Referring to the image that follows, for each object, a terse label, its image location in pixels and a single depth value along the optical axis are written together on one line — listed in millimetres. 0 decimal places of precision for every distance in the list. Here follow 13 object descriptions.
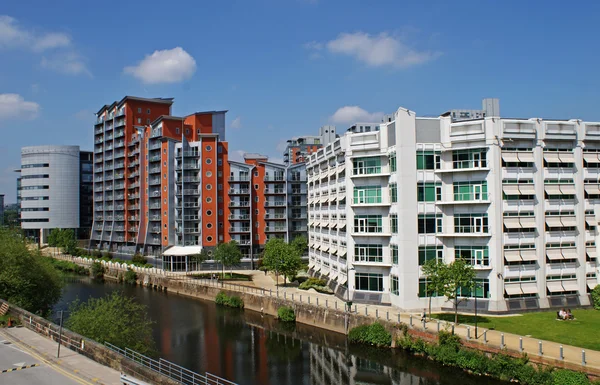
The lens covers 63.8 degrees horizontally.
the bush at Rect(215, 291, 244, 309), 56094
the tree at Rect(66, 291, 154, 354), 30609
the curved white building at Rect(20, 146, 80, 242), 124375
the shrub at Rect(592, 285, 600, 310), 43000
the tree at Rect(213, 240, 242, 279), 71188
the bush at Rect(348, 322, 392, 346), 38156
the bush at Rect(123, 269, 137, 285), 76688
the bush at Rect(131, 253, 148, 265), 85938
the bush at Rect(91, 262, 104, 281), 83625
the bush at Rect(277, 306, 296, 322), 48156
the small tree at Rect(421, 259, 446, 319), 38041
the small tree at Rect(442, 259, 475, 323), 37562
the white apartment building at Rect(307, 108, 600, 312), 42719
